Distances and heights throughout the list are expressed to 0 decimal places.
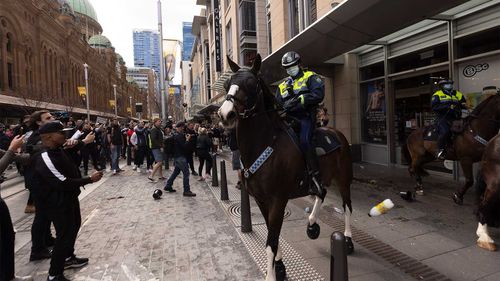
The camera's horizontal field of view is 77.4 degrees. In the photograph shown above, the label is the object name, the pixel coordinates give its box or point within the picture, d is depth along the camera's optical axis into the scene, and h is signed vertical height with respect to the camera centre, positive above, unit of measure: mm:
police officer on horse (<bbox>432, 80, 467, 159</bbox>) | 6336 +350
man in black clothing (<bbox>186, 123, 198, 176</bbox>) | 10838 -390
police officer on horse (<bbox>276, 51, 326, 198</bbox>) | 3777 +327
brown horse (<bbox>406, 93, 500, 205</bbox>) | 5734 -241
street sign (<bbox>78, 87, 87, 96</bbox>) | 36312 +5220
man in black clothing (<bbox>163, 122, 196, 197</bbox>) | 8641 -832
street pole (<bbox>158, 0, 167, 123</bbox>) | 17953 +3704
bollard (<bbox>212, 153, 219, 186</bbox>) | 9761 -1370
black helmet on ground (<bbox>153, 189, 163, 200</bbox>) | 8245 -1604
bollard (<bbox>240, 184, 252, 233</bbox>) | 5352 -1455
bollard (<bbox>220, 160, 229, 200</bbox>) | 7664 -1327
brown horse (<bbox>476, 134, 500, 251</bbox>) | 4176 -986
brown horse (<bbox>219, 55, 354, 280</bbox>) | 3258 -242
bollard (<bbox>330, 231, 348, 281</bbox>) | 2141 -896
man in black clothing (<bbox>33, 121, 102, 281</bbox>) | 3746 -638
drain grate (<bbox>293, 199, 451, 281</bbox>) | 3754 -1791
